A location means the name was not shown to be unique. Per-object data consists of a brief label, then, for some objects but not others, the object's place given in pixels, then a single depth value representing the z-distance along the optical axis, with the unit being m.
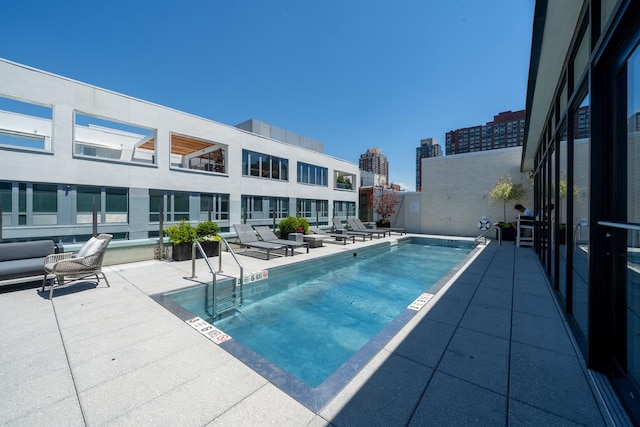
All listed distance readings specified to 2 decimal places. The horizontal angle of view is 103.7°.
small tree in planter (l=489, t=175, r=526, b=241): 11.68
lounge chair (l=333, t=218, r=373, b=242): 12.70
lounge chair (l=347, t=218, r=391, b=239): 12.97
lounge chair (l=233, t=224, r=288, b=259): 7.95
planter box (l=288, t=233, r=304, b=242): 9.89
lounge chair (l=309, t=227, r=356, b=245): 10.63
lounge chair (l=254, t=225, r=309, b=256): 8.91
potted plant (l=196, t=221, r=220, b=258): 7.68
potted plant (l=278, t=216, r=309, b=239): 10.51
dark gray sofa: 4.25
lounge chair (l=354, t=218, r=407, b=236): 13.75
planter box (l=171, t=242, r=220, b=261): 7.19
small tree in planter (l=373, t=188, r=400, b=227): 18.61
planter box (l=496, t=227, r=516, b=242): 11.61
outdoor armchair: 4.21
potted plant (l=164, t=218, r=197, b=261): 7.16
